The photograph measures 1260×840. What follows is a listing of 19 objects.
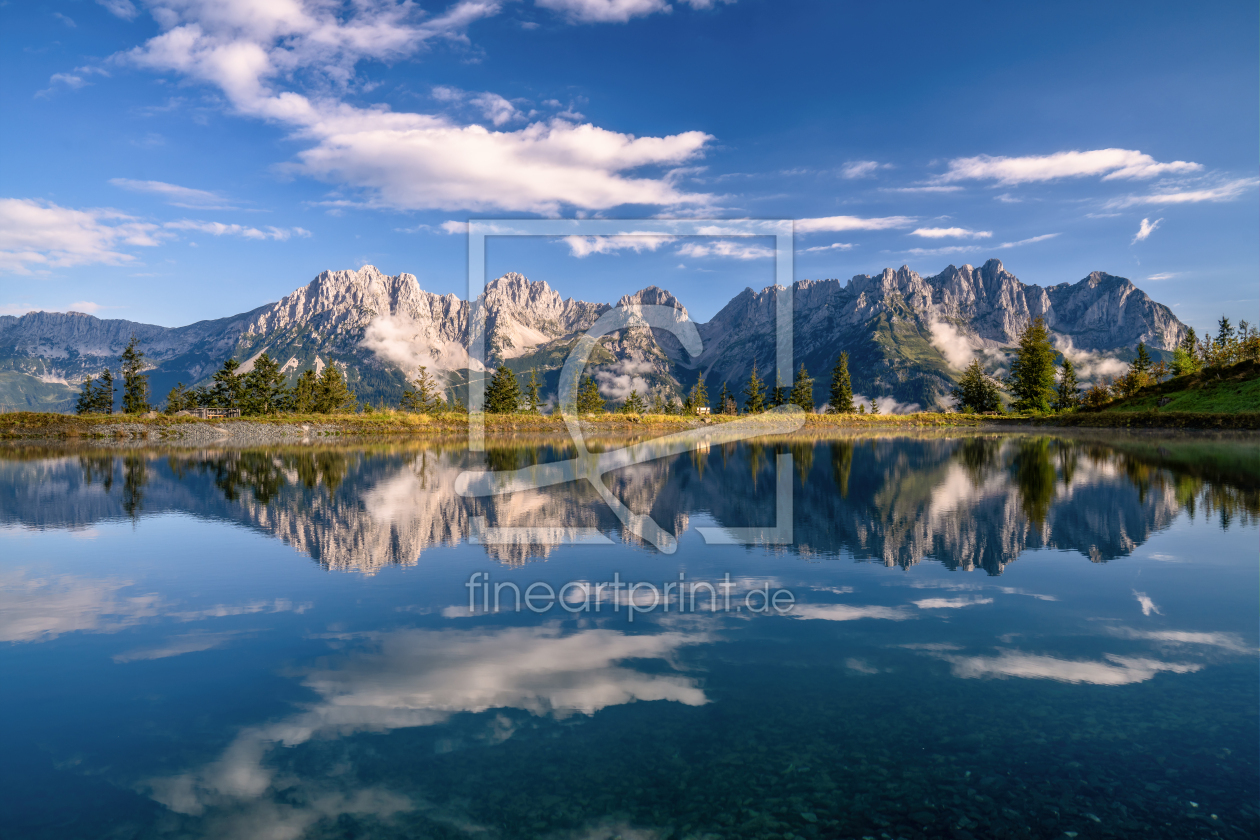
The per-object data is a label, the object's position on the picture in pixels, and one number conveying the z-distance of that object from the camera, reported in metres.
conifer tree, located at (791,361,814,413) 130.38
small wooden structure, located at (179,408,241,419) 99.07
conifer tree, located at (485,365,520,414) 113.62
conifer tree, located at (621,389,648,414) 130.95
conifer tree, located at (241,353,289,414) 103.31
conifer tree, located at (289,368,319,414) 106.81
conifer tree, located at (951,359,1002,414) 130.75
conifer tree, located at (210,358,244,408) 102.75
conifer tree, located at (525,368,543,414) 123.50
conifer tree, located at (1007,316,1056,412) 115.81
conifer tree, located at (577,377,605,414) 122.38
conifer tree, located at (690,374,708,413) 142.01
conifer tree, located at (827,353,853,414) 136.12
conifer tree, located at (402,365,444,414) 114.56
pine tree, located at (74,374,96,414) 101.77
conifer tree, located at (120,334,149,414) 95.56
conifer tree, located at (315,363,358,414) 108.56
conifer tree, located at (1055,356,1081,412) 129.38
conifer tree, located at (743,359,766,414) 135.25
